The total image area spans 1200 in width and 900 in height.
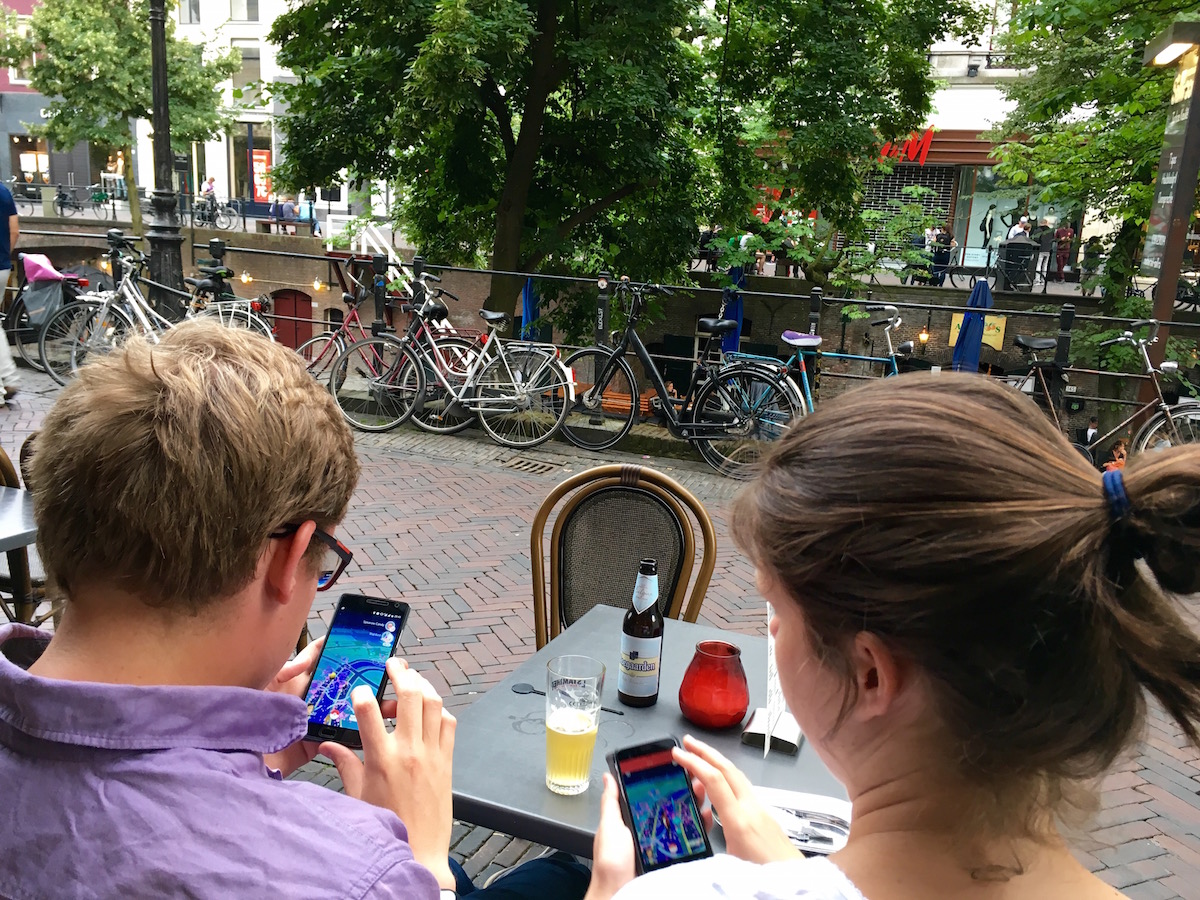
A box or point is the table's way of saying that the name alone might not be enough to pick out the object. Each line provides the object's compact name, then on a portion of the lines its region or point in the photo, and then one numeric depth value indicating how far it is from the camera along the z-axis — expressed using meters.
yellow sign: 9.38
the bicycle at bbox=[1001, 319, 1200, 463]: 7.00
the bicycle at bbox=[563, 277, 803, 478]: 7.10
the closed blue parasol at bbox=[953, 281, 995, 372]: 9.95
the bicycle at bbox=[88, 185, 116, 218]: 28.32
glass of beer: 1.62
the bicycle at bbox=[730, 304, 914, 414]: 7.18
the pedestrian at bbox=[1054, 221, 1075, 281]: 20.28
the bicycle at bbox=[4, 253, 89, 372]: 8.73
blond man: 0.90
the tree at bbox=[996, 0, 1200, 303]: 7.62
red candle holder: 1.83
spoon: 1.98
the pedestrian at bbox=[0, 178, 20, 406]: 7.38
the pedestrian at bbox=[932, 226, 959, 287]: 18.89
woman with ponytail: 0.89
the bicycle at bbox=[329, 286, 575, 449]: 7.49
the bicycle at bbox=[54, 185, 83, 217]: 27.77
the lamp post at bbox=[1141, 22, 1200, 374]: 6.79
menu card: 1.78
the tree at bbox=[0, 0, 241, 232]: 20.33
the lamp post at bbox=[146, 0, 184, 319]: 8.06
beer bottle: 1.90
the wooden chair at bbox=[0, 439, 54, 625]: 2.89
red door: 20.78
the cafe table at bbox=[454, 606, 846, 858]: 1.57
